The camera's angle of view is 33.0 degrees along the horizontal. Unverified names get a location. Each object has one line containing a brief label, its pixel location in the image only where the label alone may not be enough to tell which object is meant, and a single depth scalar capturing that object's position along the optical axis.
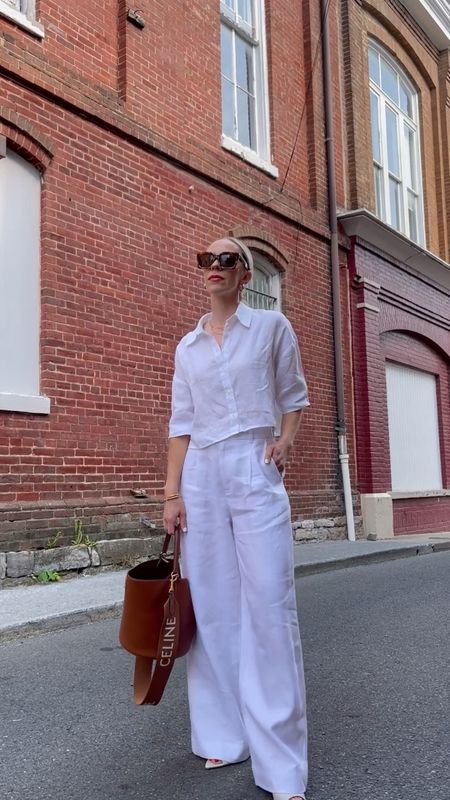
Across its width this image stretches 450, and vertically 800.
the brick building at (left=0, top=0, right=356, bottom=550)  7.11
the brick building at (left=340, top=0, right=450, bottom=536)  12.32
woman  2.46
